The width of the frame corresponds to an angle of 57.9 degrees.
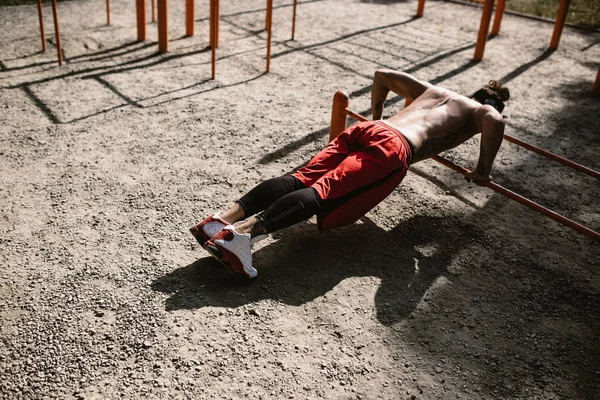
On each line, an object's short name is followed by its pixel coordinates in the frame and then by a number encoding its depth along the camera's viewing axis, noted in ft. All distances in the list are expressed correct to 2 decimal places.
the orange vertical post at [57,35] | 17.60
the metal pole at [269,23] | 18.31
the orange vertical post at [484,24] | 21.21
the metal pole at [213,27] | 17.56
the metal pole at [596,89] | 19.19
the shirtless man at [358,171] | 9.25
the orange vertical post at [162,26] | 20.11
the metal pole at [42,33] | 18.67
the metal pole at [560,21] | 23.18
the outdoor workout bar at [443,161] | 9.94
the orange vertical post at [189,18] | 21.74
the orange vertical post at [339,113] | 13.03
